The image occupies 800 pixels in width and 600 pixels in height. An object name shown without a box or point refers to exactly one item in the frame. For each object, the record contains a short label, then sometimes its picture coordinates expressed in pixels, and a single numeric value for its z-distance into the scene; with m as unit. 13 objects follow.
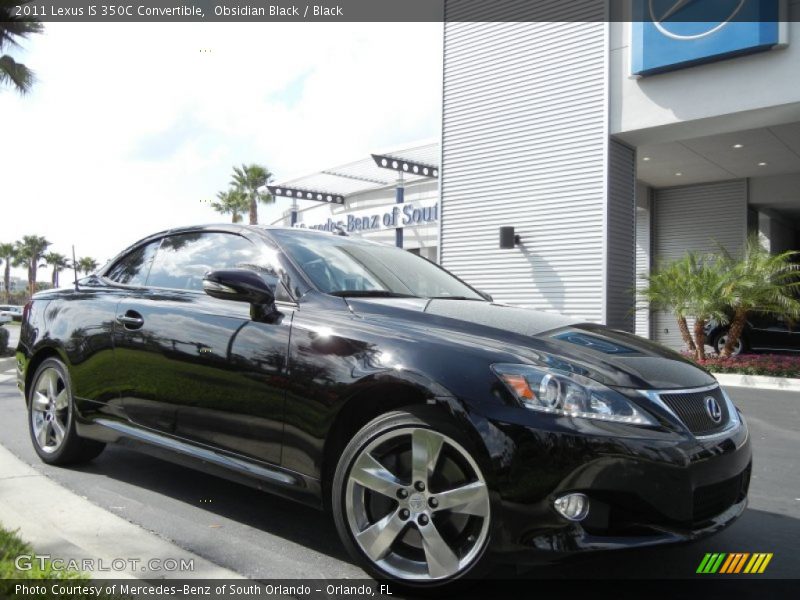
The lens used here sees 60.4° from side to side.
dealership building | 11.77
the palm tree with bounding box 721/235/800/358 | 12.15
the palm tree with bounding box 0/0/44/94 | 14.94
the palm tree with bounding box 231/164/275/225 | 40.53
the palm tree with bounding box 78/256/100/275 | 78.95
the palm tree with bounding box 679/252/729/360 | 12.34
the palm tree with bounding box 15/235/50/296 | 79.12
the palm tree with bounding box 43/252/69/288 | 81.69
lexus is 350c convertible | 2.28
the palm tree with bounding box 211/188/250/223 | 40.91
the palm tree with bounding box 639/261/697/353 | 12.66
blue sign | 11.23
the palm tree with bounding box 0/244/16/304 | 80.69
